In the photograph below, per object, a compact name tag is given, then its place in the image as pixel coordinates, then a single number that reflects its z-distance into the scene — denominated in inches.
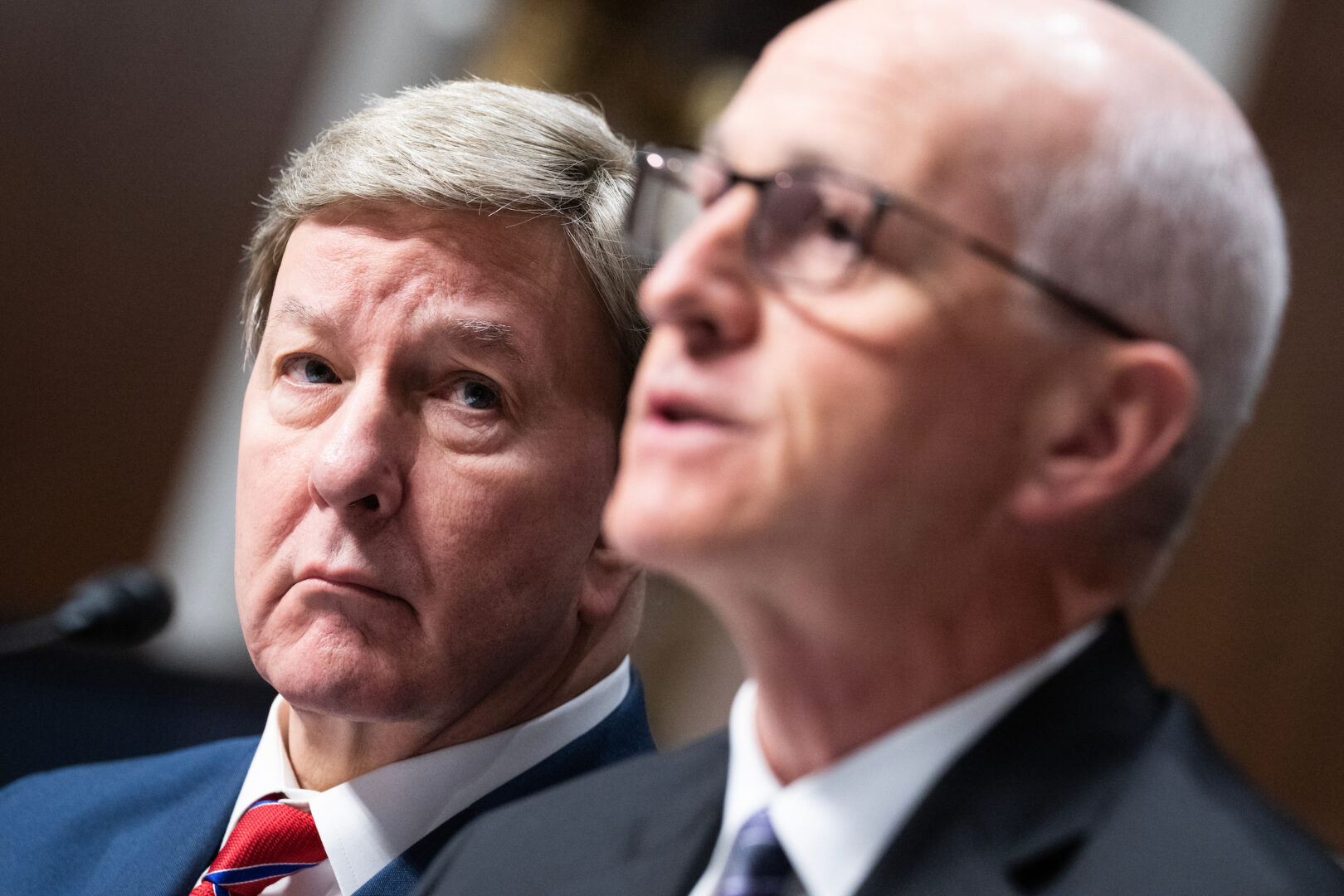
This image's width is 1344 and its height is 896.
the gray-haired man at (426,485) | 69.3
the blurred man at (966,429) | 63.1
